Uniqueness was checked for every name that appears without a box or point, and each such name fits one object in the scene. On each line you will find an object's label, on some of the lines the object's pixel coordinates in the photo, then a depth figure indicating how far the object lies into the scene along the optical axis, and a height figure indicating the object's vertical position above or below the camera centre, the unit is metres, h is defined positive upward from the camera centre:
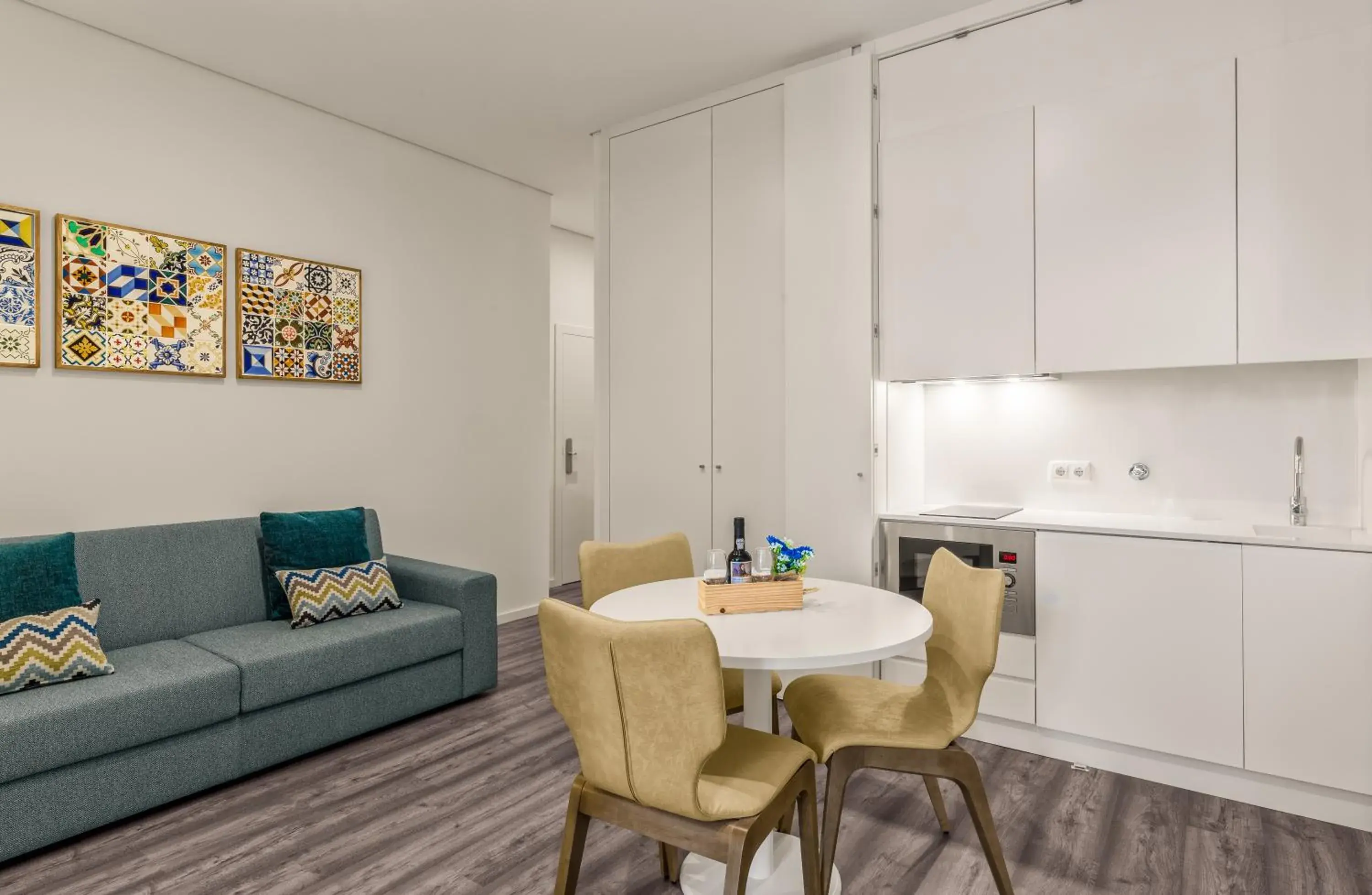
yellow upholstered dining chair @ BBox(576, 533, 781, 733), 2.77 -0.44
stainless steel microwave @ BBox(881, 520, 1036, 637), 3.01 -0.46
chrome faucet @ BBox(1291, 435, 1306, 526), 2.81 -0.21
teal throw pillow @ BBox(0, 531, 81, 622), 2.56 -0.45
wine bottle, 2.28 -0.36
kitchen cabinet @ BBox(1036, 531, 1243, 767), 2.63 -0.73
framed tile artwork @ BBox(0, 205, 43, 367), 2.95 +0.64
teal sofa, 2.33 -0.85
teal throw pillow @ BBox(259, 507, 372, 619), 3.40 -0.44
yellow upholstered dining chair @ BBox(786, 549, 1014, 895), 1.96 -0.76
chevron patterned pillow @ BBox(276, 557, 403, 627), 3.24 -0.64
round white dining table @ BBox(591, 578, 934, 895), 1.78 -0.49
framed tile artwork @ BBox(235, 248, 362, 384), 3.72 +0.67
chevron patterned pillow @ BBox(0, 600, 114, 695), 2.42 -0.66
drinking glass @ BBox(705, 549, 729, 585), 2.32 -0.39
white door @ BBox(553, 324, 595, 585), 6.28 +0.03
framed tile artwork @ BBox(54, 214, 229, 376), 3.12 +0.65
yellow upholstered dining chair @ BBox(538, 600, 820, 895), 1.52 -0.63
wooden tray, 2.17 -0.44
